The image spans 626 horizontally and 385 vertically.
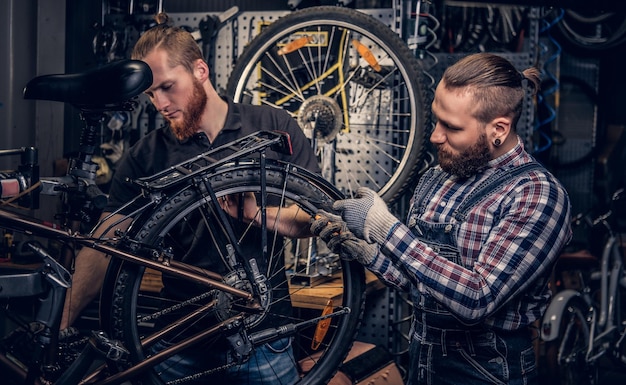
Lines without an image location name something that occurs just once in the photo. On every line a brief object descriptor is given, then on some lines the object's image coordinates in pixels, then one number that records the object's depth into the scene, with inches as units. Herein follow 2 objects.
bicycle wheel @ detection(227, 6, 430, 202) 113.5
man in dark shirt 85.2
